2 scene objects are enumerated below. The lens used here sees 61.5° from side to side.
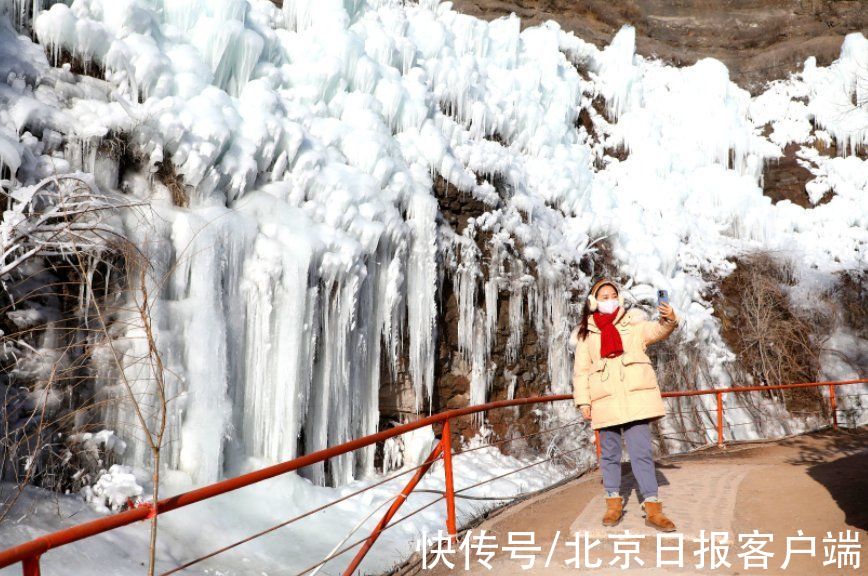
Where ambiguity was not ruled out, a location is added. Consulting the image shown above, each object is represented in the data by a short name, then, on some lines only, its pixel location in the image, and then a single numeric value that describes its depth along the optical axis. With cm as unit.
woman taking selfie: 421
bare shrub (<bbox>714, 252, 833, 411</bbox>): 1564
